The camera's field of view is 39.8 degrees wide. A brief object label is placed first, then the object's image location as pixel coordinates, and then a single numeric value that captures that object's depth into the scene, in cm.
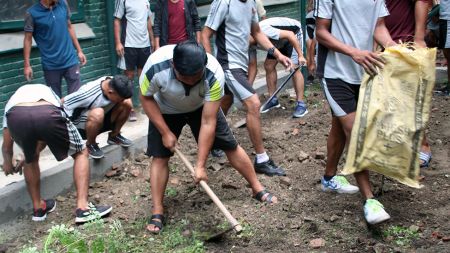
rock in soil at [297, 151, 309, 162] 635
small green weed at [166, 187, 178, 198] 558
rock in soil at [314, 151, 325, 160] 635
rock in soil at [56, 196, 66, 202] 558
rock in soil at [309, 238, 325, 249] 441
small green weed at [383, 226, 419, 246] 439
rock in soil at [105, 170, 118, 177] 615
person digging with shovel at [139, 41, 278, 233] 438
